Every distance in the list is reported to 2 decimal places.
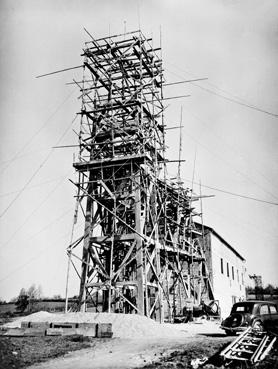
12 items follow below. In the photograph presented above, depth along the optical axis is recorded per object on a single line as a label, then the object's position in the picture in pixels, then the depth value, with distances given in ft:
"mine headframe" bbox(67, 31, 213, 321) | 68.39
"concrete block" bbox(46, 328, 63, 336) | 49.34
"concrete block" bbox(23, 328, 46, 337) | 49.89
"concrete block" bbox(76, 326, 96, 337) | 49.47
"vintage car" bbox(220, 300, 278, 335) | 46.32
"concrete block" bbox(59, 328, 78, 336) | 49.29
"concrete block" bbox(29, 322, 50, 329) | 51.65
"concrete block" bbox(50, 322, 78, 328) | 51.04
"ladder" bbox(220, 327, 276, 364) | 30.54
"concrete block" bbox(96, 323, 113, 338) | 48.88
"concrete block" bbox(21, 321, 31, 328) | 52.75
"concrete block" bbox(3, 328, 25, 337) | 50.24
